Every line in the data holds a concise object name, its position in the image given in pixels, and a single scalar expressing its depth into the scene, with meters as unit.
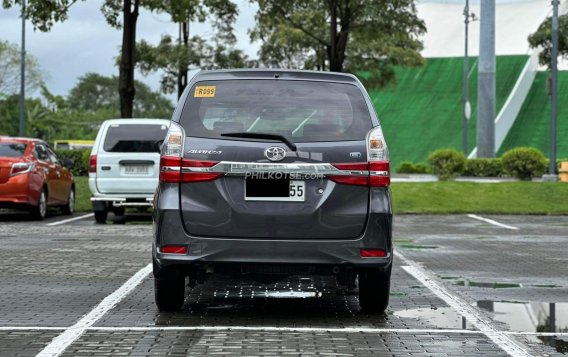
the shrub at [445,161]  36.19
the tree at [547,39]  61.10
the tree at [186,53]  52.62
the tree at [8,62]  100.50
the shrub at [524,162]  37.06
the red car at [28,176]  22.59
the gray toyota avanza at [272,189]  8.83
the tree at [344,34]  39.41
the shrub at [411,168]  55.97
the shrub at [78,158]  38.88
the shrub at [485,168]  46.84
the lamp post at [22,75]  49.41
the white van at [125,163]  21.83
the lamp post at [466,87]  56.96
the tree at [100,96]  146.75
